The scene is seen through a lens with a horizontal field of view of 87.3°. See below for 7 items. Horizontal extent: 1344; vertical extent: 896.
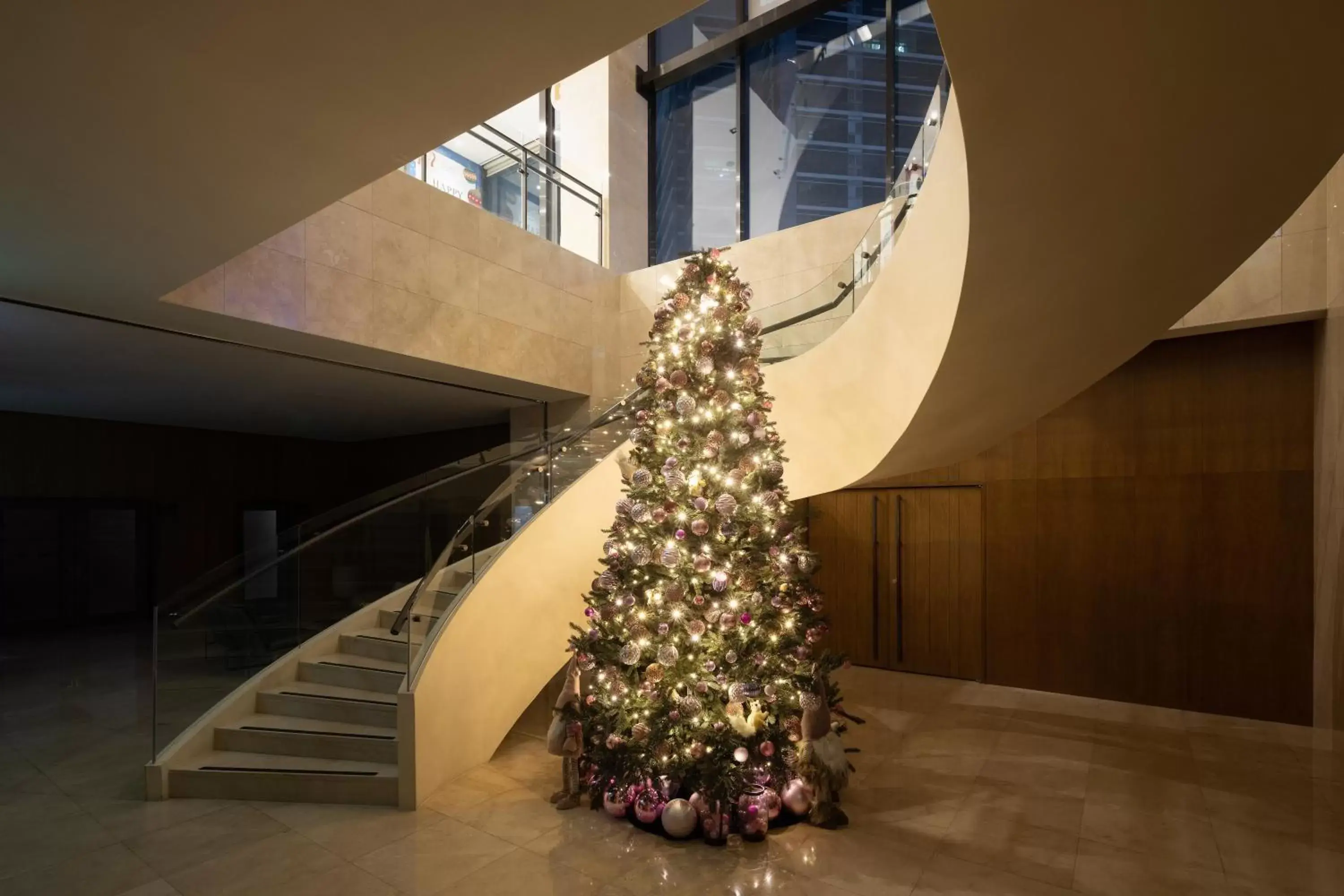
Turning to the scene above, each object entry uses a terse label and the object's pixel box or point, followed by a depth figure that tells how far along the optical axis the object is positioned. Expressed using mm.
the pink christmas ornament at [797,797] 4176
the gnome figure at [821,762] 4117
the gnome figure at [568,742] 4348
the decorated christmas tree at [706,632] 4086
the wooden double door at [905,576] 7824
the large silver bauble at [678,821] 3979
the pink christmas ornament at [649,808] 4133
